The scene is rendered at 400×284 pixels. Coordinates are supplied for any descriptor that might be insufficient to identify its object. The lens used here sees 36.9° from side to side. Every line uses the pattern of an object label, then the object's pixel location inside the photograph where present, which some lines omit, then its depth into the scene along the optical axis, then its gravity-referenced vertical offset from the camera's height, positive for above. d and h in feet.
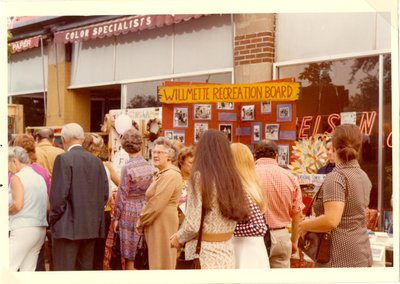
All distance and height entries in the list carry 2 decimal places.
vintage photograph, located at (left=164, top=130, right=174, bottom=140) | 22.58 -0.08
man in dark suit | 16.44 -2.00
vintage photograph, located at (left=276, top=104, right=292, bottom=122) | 21.22 +0.71
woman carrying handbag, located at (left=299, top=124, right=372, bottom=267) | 13.39 -1.62
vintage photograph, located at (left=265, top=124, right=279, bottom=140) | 21.56 +0.03
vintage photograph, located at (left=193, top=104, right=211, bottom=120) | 21.89 +0.76
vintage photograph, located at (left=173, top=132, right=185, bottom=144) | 22.15 -0.16
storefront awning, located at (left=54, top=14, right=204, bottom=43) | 22.59 +4.22
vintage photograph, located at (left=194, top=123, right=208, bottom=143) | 21.91 +0.14
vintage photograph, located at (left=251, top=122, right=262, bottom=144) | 21.85 -0.04
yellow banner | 21.24 +1.43
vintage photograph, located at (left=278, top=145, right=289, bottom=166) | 21.18 -0.82
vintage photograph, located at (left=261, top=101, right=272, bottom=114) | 21.39 +0.89
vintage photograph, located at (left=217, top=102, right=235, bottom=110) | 21.89 +0.94
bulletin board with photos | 21.27 +0.58
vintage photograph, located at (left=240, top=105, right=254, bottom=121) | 21.76 +0.69
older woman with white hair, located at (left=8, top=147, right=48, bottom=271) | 16.52 -2.18
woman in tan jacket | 17.10 -2.27
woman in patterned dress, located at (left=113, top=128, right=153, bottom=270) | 18.48 -1.93
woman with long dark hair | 13.16 -1.59
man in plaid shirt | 16.66 -1.91
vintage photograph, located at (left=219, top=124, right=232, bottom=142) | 21.99 +0.14
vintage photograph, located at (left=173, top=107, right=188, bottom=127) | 22.11 +0.57
